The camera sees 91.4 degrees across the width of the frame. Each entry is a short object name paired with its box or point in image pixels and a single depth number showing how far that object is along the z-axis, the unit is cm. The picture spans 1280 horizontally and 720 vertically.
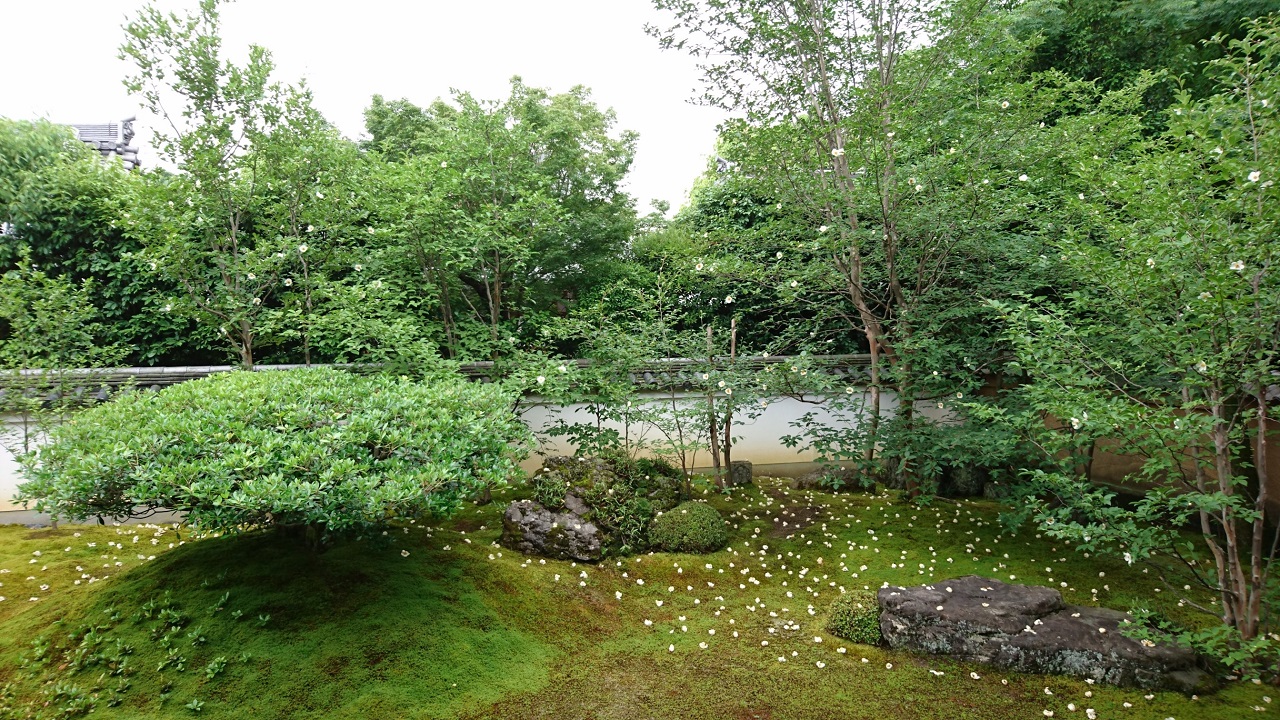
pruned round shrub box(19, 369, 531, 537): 333
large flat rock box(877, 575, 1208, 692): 361
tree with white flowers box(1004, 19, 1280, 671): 328
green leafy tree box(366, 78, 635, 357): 643
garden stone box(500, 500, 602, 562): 529
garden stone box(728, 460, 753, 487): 741
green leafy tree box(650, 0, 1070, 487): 579
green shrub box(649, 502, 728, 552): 561
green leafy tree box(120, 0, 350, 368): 579
